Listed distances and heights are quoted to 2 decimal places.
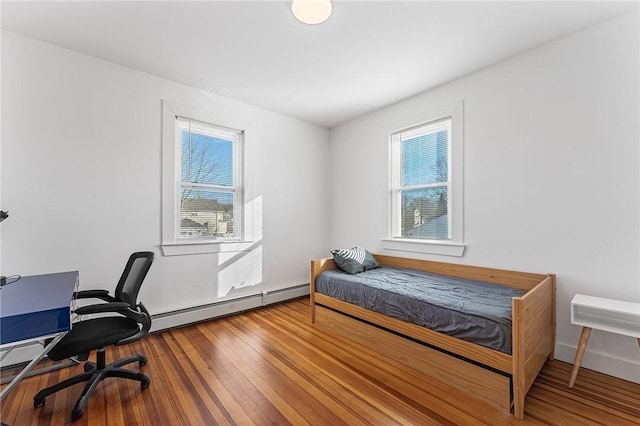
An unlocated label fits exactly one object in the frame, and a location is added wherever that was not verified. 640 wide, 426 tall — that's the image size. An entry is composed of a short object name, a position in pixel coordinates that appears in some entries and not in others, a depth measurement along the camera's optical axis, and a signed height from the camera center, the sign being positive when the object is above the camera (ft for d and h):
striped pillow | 10.07 -1.80
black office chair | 5.20 -2.53
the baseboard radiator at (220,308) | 9.16 -3.70
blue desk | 3.56 -1.47
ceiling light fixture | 5.98 +4.74
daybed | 5.32 -3.23
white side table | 5.79 -2.43
